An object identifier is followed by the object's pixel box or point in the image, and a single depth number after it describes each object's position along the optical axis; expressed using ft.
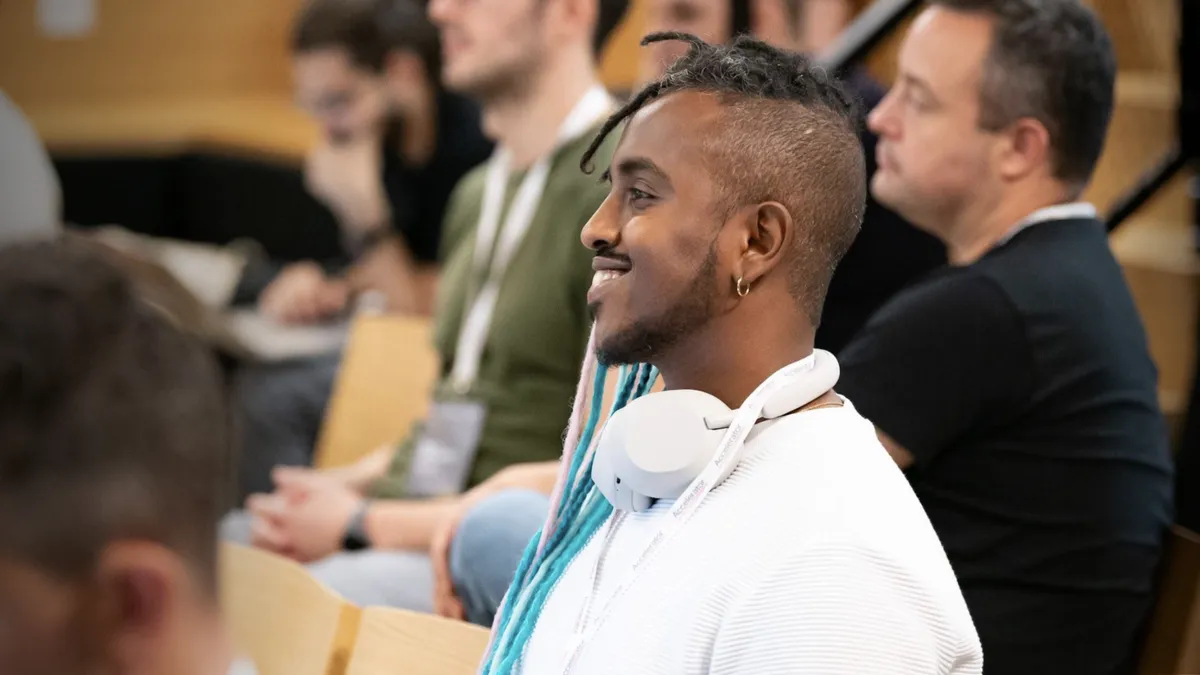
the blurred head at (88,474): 7.85
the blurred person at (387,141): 18.18
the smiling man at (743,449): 8.95
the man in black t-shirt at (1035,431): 10.44
